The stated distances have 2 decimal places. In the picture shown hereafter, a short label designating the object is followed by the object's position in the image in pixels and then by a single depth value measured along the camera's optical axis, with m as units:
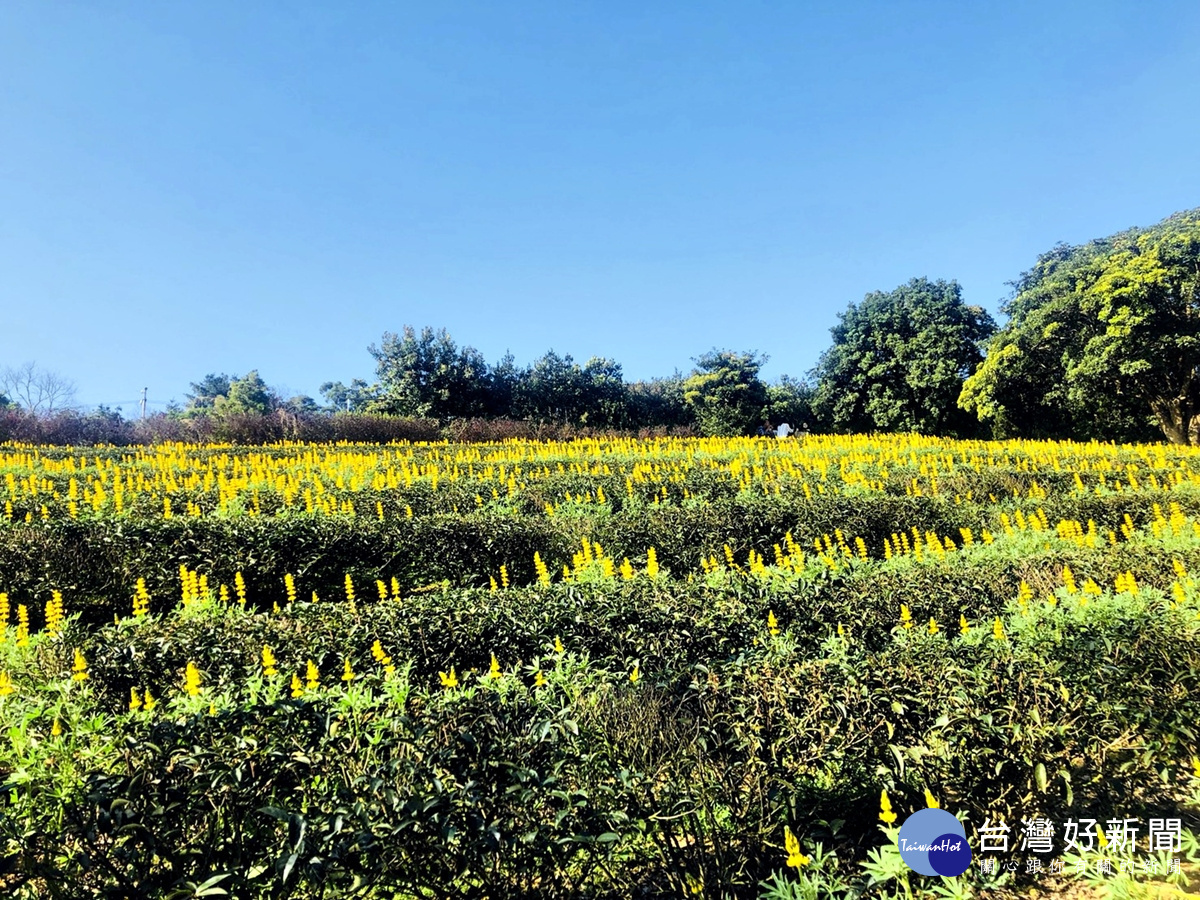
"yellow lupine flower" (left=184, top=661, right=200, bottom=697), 2.45
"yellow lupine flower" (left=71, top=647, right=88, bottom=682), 2.73
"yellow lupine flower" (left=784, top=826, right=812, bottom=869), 1.86
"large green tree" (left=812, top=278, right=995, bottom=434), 23.70
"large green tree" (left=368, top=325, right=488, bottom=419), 23.38
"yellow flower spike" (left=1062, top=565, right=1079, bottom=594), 3.70
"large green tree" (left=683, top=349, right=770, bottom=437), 26.19
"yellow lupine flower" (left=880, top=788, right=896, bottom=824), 1.93
